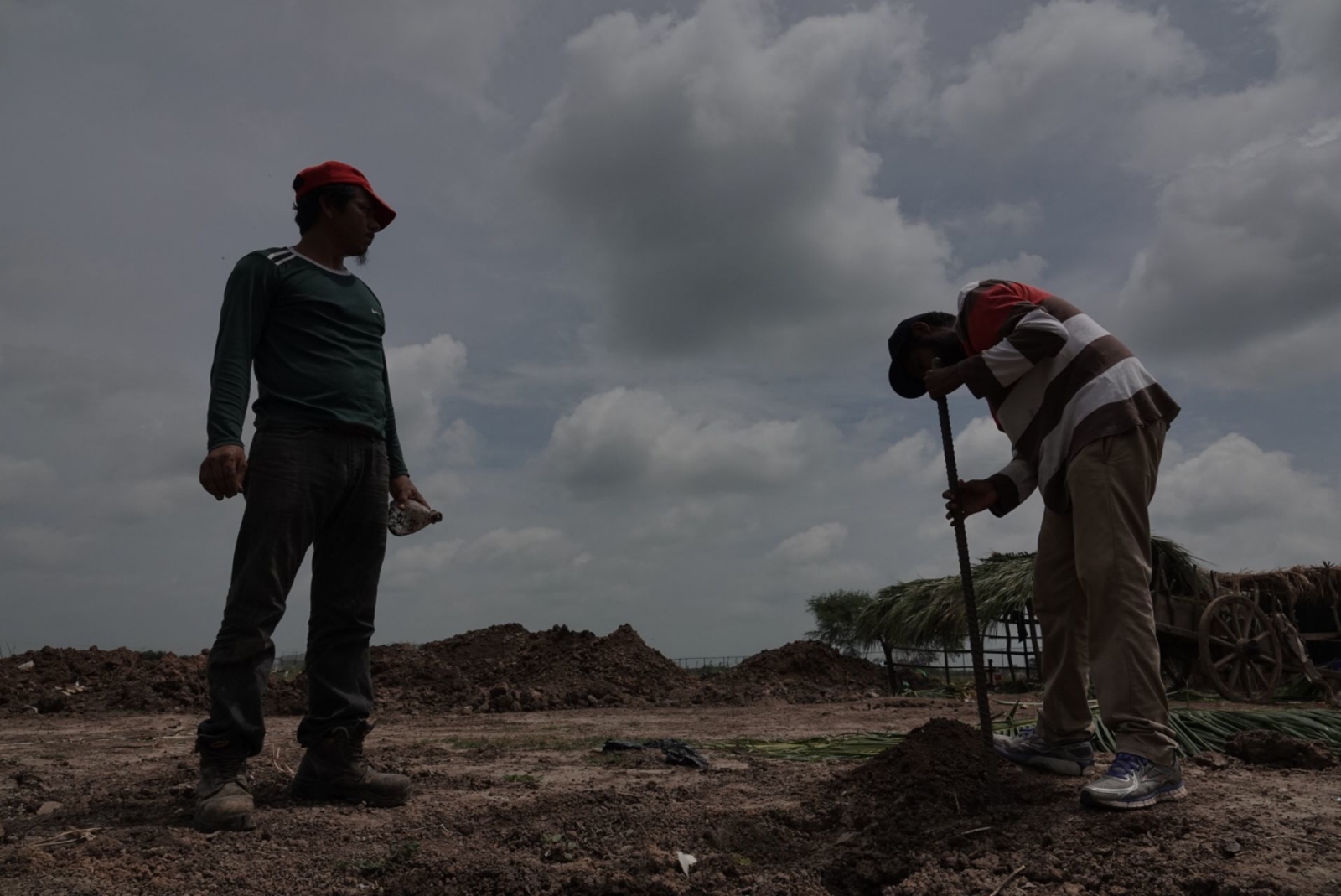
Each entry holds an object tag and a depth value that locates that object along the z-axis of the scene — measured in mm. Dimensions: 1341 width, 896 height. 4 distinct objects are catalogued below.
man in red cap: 2807
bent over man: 2738
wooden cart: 9852
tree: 14062
